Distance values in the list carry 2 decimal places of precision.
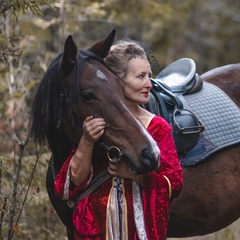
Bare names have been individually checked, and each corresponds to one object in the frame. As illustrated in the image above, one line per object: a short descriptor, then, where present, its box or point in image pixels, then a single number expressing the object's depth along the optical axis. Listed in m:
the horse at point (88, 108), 6.79
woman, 7.23
